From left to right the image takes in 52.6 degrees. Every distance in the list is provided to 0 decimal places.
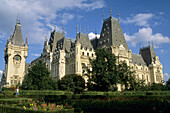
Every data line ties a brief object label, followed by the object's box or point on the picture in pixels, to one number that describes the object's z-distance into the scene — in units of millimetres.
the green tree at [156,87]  46456
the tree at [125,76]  34625
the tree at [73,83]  38500
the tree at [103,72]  32469
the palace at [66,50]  51812
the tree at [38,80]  37062
